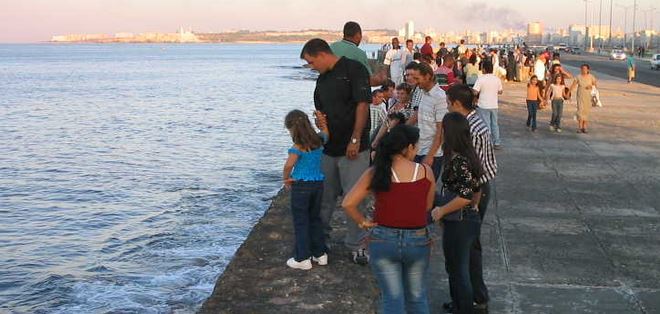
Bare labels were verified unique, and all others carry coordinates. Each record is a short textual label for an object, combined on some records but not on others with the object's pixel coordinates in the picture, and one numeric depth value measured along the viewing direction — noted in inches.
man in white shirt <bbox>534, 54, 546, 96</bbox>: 803.8
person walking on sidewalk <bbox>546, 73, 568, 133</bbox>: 572.1
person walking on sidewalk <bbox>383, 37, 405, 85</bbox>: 561.0
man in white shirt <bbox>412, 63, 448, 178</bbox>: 251.6
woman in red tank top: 155.3
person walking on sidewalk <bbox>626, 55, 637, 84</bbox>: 1321.4
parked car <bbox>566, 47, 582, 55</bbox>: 4402.1
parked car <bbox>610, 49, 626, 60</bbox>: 2912.2
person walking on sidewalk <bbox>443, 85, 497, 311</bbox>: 192.5
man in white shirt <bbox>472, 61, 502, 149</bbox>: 477.7
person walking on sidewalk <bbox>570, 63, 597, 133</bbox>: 567.2
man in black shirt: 215.5
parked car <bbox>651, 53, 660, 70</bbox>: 2053.6
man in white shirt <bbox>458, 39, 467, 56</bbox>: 1128.0
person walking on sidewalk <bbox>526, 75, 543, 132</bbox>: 574.9
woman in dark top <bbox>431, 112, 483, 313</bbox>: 176.2
